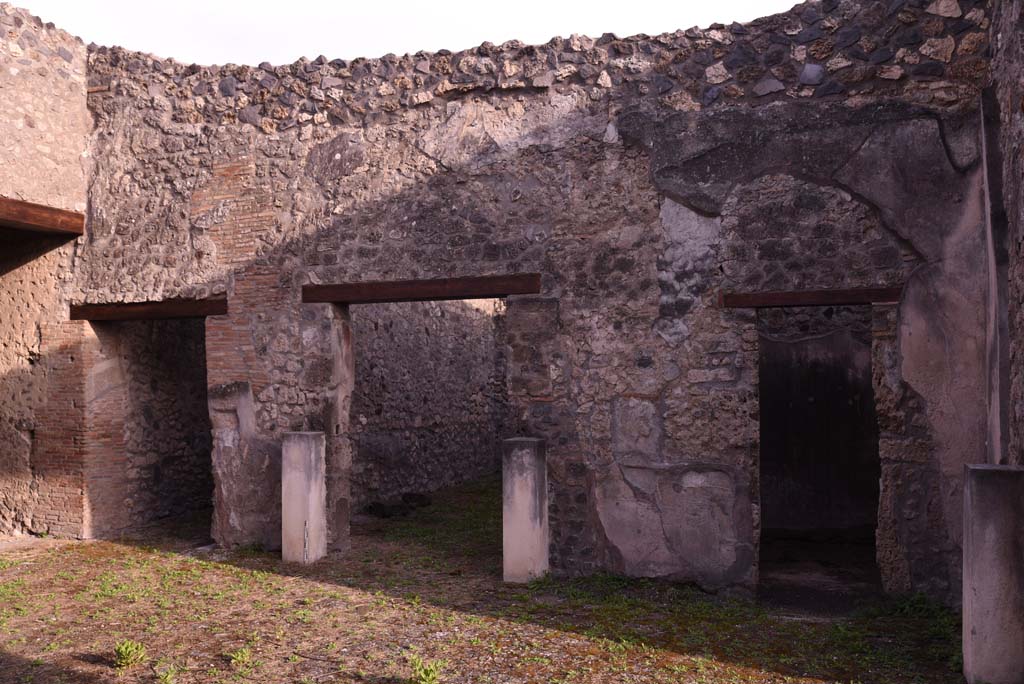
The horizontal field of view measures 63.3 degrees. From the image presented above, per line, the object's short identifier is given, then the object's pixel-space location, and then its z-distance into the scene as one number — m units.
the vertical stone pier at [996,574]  3.99
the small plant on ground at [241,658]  4.61
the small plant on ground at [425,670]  4.23
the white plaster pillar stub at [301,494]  6.83
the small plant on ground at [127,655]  4.58
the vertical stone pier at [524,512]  6.23
